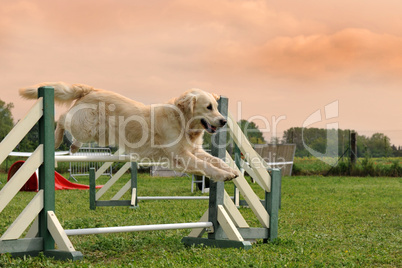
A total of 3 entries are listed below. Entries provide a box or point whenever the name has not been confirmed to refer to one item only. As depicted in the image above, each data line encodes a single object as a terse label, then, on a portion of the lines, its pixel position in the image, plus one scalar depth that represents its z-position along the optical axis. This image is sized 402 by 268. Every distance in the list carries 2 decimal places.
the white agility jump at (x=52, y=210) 3.78
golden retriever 4.52
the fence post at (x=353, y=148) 19.83
